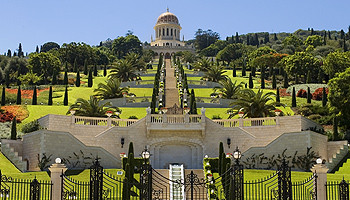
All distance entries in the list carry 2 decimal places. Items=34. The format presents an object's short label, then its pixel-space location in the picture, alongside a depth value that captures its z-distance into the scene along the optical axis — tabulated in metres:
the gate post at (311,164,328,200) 24.53
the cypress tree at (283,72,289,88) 79.17
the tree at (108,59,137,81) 77.00
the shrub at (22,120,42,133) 43.31
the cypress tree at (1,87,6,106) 60.12
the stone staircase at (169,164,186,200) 35.72
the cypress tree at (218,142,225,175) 34.53
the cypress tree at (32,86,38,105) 60.12
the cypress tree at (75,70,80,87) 77.50
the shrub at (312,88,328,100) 66.19
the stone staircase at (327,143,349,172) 39.08
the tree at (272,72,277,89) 78.19
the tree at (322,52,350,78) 78.81
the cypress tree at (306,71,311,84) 81.00
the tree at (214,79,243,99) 60.93
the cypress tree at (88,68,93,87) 78.14
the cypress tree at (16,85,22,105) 60.01
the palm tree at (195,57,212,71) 89.12
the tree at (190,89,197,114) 49.31
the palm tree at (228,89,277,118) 46.03
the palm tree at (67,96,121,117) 45.66
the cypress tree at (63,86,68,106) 60.50
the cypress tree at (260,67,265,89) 78.44
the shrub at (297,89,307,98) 68.19
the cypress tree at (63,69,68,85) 79.18
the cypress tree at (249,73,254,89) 79.05
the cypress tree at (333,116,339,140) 43.78
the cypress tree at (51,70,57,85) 80.88
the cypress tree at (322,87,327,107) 59.04
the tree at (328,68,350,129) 46.97
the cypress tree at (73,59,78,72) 99.43
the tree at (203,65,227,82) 78.88
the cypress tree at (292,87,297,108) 60.34
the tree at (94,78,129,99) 60.53
